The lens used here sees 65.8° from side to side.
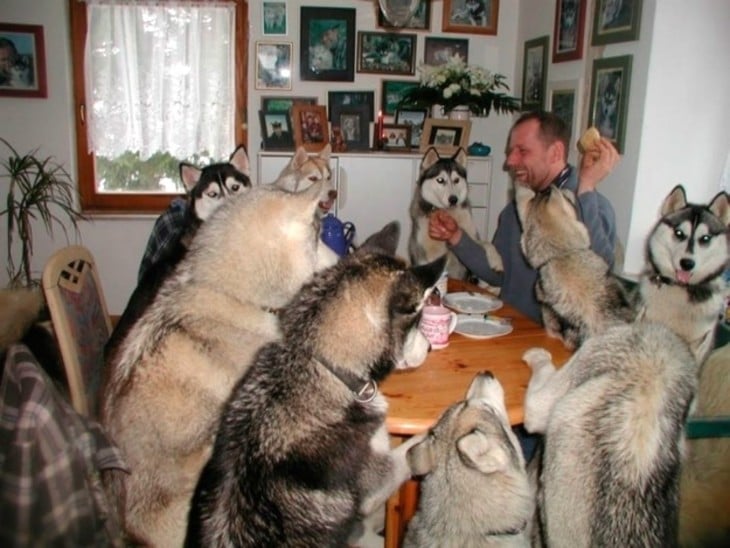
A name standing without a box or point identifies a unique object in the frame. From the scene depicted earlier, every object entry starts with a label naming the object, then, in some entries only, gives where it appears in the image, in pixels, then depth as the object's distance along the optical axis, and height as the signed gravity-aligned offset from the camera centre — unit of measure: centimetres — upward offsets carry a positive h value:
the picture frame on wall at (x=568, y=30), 408 +94
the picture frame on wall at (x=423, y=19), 522 +120
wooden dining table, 164 -72
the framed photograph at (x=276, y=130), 515 +15
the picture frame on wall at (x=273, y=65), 513 +73
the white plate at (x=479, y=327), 219 -68
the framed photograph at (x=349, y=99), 528 +46
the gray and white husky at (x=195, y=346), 151 -55
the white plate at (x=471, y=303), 242 -65
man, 248 -22
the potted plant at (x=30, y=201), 459 -52
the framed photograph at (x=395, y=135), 530 +14
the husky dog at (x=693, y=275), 215 -43
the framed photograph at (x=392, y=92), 534 +54
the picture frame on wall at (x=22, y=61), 478 +65
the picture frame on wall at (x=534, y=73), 475 +71
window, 495 +44
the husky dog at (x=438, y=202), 394 -35
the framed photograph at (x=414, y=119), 537 +30
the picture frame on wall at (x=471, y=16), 525 +125
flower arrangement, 479 +52
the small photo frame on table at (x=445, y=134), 497 +16
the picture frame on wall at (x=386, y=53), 524 +90
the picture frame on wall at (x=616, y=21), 344 +86
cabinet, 482 -27
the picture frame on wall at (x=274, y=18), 505 +113
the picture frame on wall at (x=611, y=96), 356 +40
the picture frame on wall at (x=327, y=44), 512 +94
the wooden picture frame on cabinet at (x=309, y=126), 495 +19
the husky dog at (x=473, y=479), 149 -86
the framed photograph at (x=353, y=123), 527 +24
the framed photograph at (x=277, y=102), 521 +40
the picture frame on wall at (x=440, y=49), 532 +96
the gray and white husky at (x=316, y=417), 131 -65
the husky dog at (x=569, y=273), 191 -39
